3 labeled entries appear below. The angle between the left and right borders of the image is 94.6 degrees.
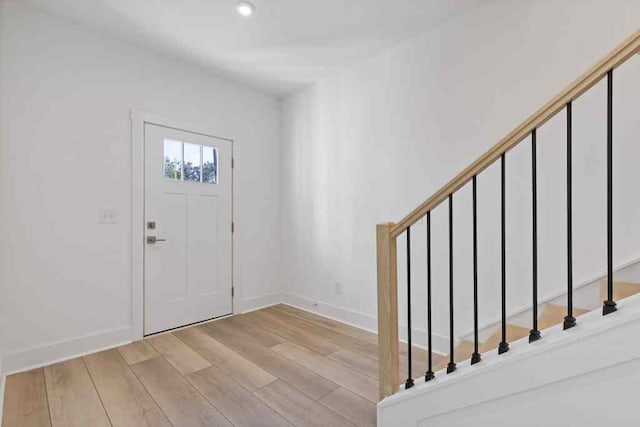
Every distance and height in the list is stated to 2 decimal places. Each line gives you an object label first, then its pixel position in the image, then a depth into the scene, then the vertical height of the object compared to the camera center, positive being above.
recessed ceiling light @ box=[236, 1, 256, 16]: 2.20 +1.57
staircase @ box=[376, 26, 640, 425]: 0.93 -0.34
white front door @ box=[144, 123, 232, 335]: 2.82 -0.14
